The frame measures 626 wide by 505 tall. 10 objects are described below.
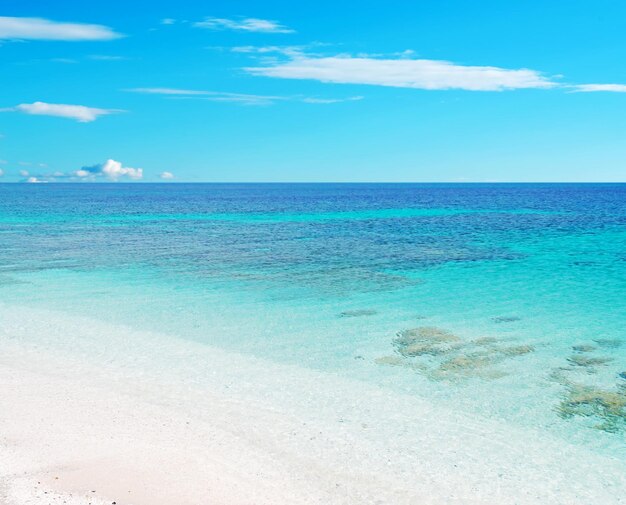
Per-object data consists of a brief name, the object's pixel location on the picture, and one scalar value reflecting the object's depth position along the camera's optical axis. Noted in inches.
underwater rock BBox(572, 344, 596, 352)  661.3
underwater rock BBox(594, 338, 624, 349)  681.6
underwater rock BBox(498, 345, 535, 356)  649.0
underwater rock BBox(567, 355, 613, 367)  611.3
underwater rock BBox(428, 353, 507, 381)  573.6
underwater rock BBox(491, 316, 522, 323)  787.4
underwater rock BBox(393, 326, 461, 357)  653.9
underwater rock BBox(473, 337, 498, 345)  687.1
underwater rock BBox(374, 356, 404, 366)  612.1
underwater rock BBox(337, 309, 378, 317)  810.8
